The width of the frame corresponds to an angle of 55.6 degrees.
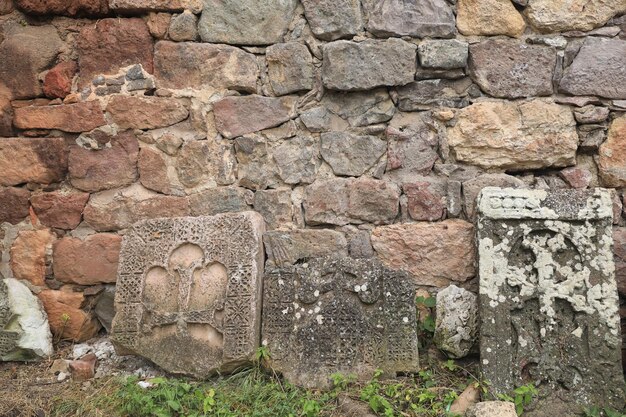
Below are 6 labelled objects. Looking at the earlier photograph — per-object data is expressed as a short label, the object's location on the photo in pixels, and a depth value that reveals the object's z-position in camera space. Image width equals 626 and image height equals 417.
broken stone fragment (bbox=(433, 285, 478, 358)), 2.87
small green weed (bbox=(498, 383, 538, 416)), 2.61
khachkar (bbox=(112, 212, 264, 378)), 2.90
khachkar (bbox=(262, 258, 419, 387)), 2.80
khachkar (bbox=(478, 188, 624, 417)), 2.67
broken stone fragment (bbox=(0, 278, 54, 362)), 3.16
